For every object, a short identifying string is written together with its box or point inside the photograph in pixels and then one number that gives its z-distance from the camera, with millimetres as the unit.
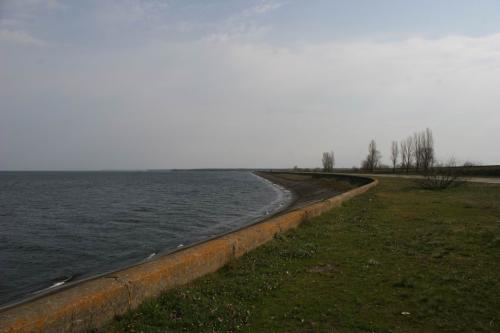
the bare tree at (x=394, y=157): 93138
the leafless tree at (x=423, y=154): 76025
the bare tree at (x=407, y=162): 86188
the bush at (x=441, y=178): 27523
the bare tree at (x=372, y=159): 100812
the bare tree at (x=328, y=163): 134625
